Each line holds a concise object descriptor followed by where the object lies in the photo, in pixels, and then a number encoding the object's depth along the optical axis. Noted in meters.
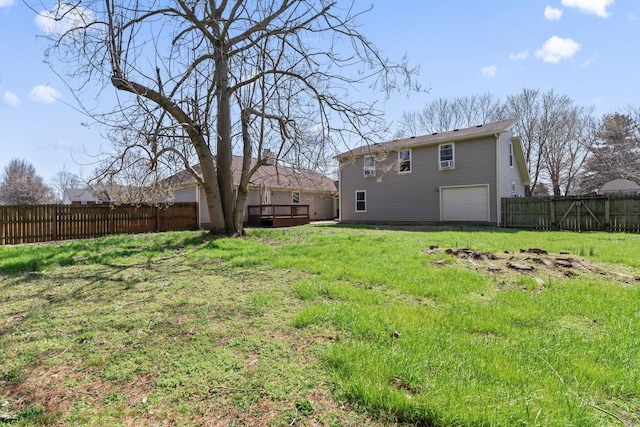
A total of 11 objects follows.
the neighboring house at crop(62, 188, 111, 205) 38.97
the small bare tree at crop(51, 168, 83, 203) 42.78
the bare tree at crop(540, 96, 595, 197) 27.95
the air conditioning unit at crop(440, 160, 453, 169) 16.84
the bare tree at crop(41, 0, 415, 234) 6.23
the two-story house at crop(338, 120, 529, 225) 15.80
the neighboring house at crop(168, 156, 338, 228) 16.78
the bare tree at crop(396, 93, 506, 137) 30.08
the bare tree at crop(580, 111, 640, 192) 25.12
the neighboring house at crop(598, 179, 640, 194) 26.56
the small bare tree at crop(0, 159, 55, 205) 35.47
